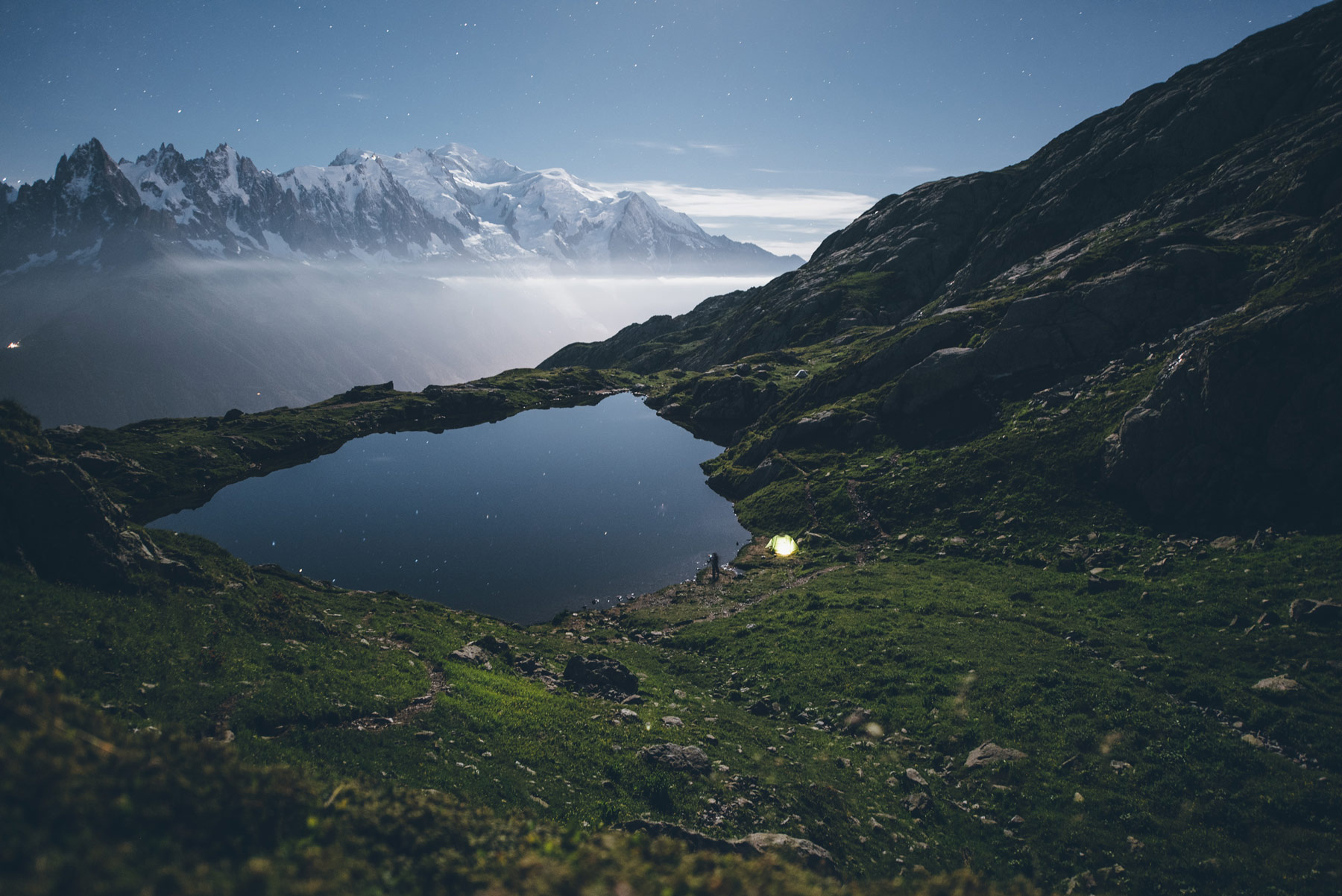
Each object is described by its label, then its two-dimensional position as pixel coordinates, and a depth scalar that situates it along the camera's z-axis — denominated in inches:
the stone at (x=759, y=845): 575.2
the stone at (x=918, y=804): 756.3
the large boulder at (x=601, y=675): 1053.2
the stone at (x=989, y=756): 826.3
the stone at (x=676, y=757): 759.1
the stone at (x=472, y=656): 1088.8
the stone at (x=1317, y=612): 1007.6
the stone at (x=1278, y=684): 887.7
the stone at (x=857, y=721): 960.7
